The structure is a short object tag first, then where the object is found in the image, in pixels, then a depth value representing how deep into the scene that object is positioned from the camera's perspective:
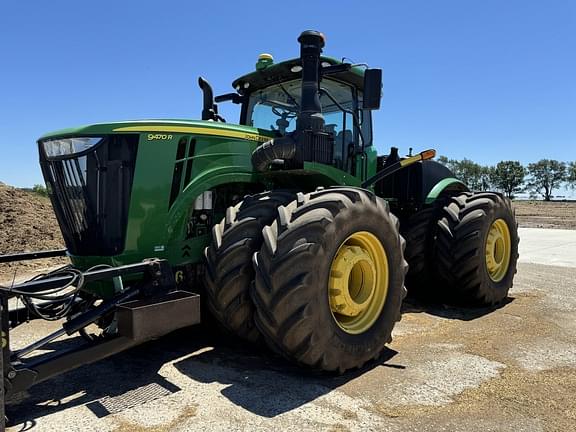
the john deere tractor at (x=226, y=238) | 3.37
